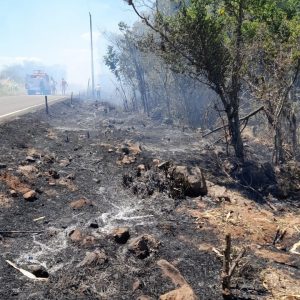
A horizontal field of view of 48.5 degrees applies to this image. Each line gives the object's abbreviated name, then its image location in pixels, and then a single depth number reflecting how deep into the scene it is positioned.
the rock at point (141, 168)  10.06
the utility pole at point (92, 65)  49.81
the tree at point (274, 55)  10.66
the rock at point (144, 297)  4.25
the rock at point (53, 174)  8.89
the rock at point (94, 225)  6.43
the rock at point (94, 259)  5.01
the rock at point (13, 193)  7.35
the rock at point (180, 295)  4.21
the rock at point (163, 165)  10.18
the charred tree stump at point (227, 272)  4.40
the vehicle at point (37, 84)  48.06
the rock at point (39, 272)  4.79
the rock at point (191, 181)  8.46
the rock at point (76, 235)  5.83
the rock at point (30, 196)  7.40
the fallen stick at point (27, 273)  4.70
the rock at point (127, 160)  10.84
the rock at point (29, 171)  8.64
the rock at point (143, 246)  5.39
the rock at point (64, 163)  10.22
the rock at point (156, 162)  10.83
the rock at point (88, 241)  5.69
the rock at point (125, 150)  11.95
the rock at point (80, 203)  7.42
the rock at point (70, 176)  9.02
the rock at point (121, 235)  5.85
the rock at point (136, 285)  4.57
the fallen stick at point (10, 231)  5.99
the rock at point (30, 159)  9.77
